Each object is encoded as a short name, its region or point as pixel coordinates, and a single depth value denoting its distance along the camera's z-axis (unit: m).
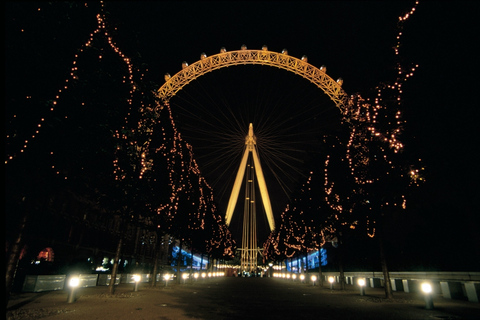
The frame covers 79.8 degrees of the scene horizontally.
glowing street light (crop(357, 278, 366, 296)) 19.27
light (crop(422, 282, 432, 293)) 12.52
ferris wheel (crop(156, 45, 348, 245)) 36.58
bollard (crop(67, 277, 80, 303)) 13.64
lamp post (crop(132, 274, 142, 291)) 19.89
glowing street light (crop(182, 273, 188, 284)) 40.19
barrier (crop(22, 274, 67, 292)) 18.09
